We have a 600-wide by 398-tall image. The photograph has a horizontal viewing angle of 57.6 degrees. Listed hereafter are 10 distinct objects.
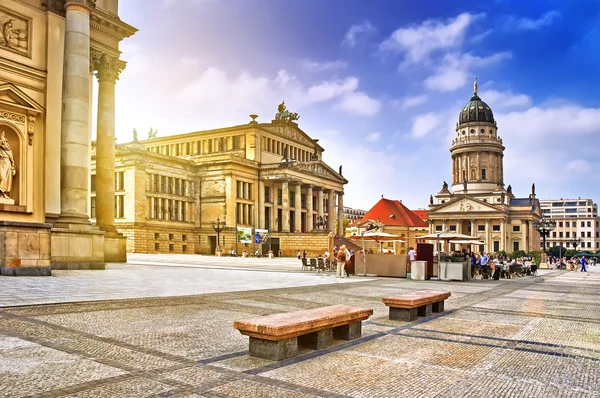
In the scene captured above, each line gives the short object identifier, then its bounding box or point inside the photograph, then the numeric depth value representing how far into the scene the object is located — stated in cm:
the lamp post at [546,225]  5972
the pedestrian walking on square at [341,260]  2562
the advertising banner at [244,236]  7369
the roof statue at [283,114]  9288
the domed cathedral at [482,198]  11912
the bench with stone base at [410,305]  1036
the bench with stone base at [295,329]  685
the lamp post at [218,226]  6547
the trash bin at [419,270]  2602
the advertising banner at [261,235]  7562
